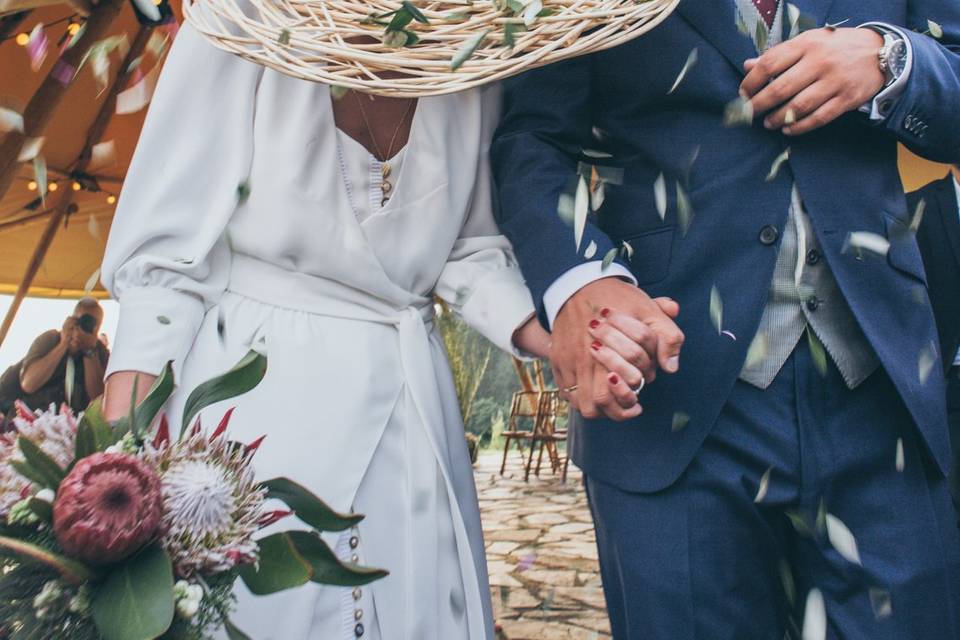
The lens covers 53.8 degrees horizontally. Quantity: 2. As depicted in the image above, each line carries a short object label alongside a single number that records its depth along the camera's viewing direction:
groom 1.27
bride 1.27
